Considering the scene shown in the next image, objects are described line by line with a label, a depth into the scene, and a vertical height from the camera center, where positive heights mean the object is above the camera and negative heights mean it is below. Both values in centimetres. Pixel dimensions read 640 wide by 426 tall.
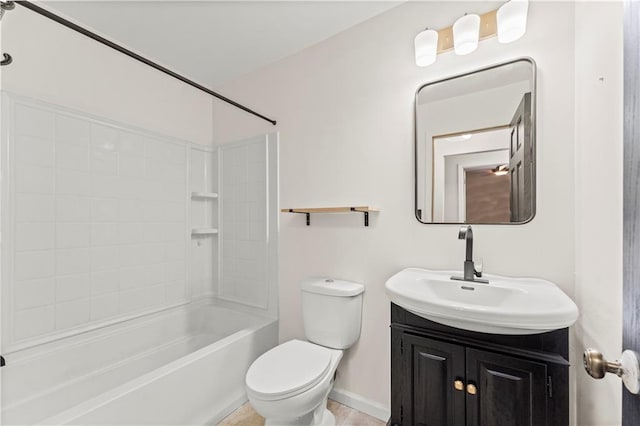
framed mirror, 133 +33
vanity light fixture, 126 +88
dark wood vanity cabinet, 97 -63
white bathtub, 134 -94
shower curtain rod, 97 +71
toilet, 132 -82
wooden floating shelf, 163 +1
